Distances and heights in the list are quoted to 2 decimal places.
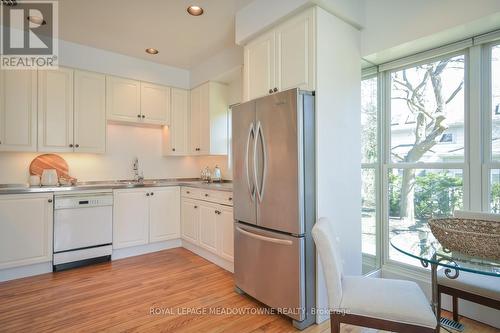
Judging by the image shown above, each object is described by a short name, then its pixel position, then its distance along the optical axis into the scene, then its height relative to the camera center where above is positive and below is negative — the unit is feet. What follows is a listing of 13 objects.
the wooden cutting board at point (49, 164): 11.12 +0.15
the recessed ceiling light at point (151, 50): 11.84 +5.13
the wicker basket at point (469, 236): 4.25 -1.18
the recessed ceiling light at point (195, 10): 8.73 +5.08
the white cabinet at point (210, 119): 12.94 +2.32
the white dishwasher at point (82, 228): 10.09 -2.34
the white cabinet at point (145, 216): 11.47 -2.13
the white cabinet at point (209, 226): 9.86 -2.37
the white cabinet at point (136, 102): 12.19 +3.09
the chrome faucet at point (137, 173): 13.64 -0.28
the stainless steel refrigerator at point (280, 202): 6.50 -0.88
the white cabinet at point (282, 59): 7.04 +3.08
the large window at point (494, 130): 6.71 +0.90
